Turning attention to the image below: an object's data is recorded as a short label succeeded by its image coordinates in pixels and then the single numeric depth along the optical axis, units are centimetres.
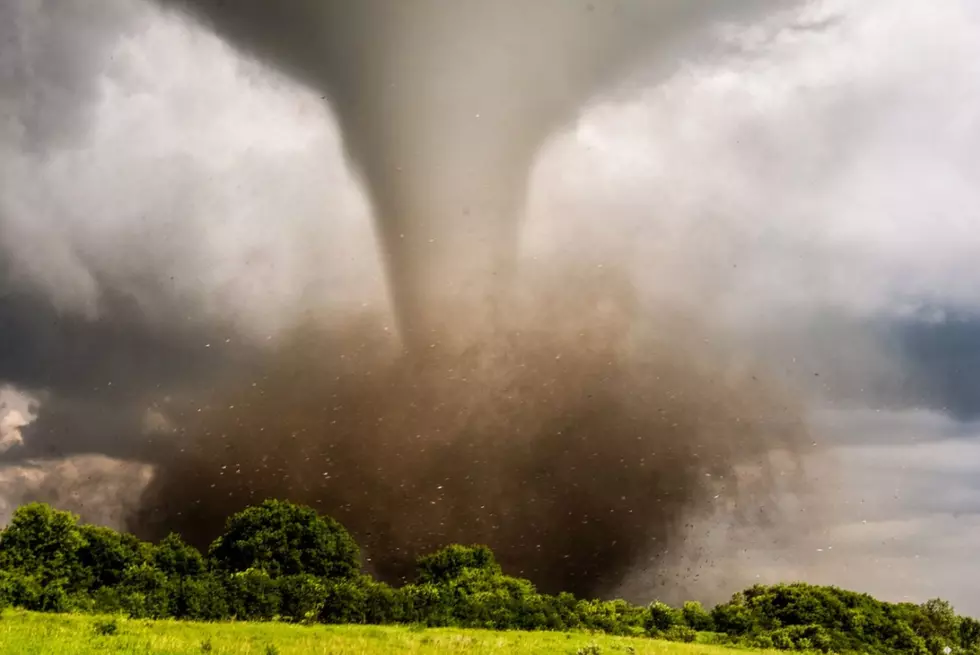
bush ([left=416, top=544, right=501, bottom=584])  10688
